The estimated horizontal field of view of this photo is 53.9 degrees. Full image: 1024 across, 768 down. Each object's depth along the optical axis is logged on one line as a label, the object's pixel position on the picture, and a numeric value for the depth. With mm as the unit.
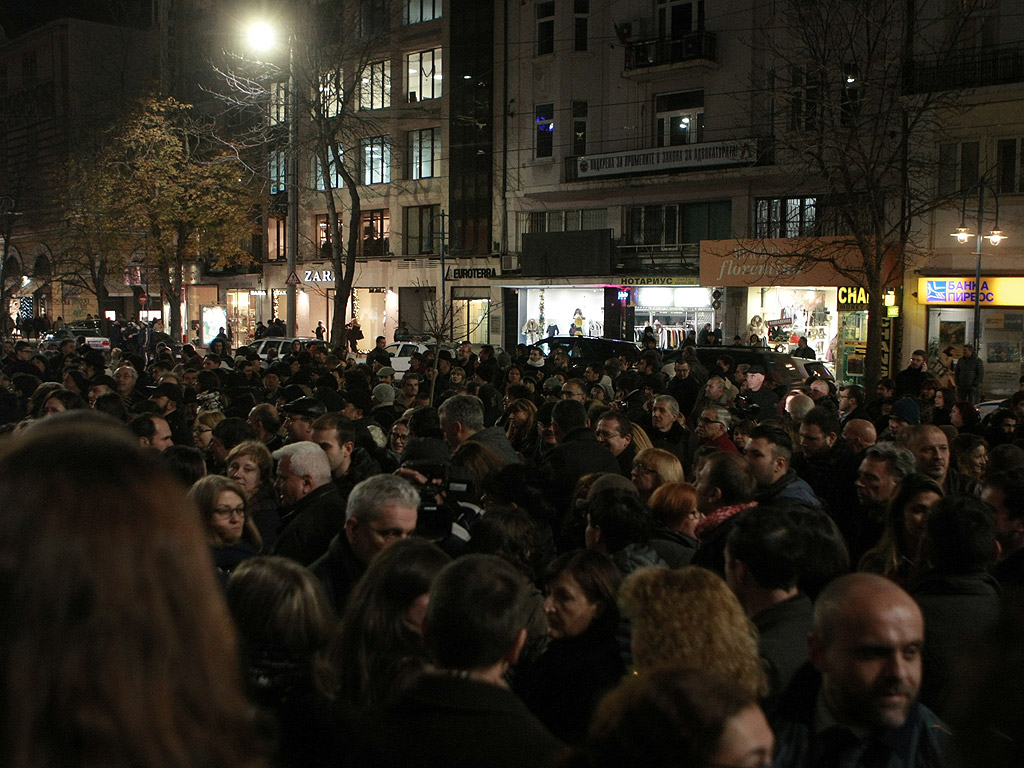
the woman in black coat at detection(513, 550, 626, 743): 3510
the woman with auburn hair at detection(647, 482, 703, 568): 5227
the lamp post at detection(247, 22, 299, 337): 23312
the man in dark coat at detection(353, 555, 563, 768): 2408
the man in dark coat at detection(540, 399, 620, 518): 6836
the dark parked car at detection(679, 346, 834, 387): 19850
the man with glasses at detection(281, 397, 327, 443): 8445
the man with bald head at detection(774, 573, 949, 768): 2801
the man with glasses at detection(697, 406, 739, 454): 8398
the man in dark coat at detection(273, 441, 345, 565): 5391
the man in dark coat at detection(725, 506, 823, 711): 3617
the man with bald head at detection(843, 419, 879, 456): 7902
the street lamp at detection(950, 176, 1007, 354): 21906
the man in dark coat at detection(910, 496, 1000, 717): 3748
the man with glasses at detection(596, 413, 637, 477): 7953
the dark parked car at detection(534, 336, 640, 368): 24156
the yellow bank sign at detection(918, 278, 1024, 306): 25219
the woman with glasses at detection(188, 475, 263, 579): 5113
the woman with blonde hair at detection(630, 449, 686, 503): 6410
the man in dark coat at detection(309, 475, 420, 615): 4492
